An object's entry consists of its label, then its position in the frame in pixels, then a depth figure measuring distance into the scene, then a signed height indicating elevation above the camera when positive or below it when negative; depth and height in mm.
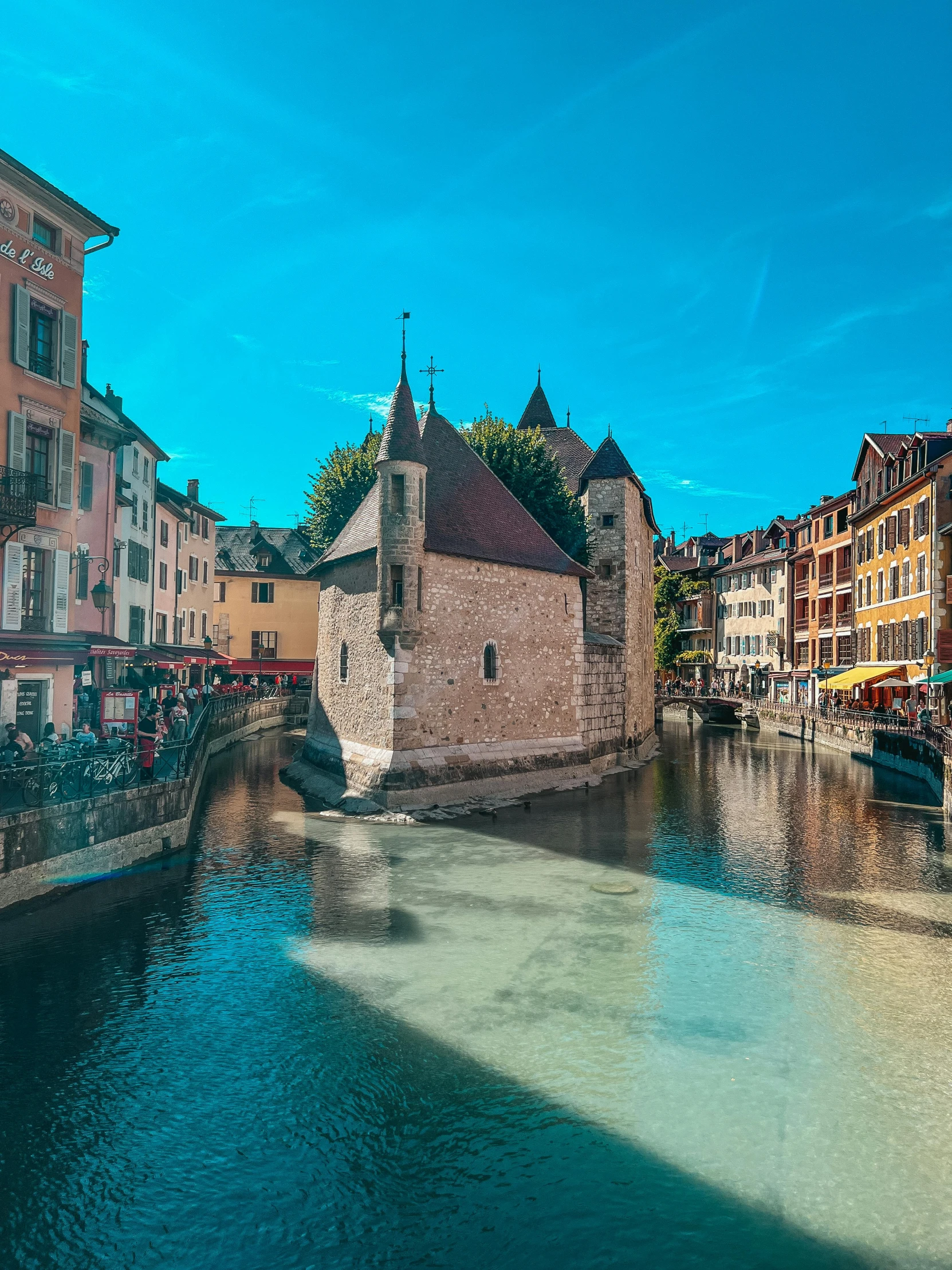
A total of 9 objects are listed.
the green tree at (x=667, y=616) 67688 +4856
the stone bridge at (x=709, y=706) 56375 -2131
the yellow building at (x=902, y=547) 34219 +5823
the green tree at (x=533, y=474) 31938 +7459
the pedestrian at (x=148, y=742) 17141 -1583
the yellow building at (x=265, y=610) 55812 +3958
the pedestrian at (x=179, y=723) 22031 -1431
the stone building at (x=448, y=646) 22875 +822
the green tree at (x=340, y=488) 37000 +8049
